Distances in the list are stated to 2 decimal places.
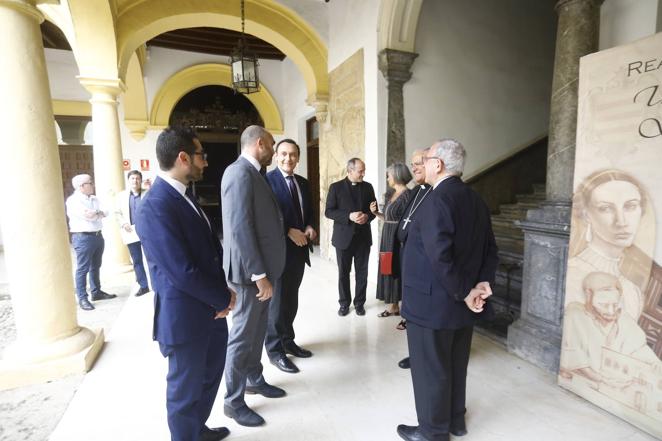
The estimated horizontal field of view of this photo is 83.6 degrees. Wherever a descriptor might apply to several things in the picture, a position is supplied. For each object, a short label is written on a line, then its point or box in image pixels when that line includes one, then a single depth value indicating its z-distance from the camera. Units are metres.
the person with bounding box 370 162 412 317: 3.44
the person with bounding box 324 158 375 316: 3.73
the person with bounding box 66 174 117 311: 4.19
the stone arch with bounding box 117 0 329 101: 5.67
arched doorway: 9.70
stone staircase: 3.80
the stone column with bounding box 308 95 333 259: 6.56
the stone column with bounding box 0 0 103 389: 2.55
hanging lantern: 5.28
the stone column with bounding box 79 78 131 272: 5.45
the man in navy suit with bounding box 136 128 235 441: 1.50
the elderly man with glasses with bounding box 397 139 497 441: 1.72
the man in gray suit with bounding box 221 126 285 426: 2.01
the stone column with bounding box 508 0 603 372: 2.60
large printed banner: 1.96
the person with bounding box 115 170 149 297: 4.52
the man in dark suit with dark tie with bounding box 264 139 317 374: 2.76
